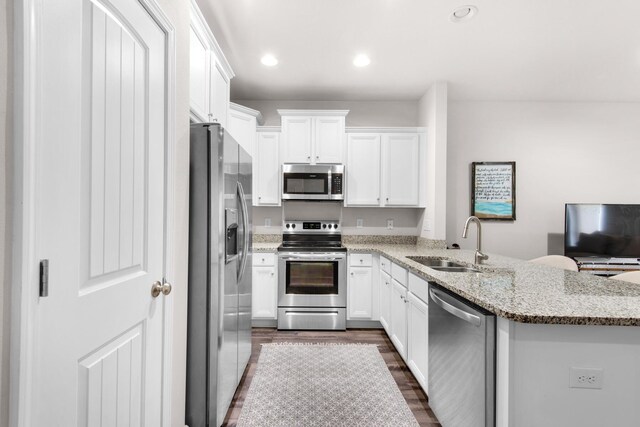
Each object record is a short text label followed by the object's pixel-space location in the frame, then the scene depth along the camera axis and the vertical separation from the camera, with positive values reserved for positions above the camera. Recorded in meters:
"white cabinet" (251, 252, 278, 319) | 3.35 -0.82
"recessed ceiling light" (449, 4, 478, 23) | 2.18 +1.46
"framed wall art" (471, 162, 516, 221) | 3.94 +0.33
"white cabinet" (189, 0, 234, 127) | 1.91 +0.97
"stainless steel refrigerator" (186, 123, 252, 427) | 1.63 -0.33
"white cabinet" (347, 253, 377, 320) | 3.38 -0.83
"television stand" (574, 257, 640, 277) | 3.62 -0.58
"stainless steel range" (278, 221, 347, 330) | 3.31 -0.81
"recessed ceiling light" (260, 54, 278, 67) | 2.92 +1.47
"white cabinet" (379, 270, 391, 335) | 2.96 -0.86
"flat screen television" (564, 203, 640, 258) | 3.66 -0.18
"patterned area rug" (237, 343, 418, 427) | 1.87 -1.24
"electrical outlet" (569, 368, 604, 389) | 1.10 -0.58
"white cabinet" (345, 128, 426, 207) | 3.70 +0.56
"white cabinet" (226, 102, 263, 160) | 3.43 +1.00
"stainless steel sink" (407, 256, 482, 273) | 2.41 -0.42
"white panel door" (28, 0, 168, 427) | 0.76 +0.00
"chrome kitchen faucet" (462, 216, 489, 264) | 2.36 -0.31
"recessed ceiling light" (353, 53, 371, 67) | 2.87 +1.47
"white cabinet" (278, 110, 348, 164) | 3.63 +0.91
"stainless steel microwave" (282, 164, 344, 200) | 3.59 +0.35
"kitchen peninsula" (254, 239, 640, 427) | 1.09 -0.53
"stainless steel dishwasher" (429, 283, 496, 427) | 1.23 -0.68
